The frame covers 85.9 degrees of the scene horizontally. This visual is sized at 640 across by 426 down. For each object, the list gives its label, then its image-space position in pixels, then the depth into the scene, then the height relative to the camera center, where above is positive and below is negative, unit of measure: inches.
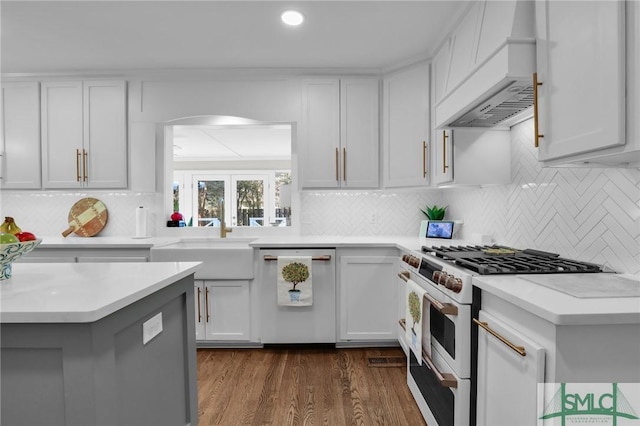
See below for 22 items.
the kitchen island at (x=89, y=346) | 36.8 -16.3
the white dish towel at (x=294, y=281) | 107.8 -22.7
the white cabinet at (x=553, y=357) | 37.8 -16.9
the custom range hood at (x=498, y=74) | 55.8 +23.8
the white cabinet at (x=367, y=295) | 110.2 -27.8
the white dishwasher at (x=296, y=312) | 110.8 -33.3
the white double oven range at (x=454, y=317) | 56.4 -19.2
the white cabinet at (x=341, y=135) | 121.3 +26.1
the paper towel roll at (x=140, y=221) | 126.2 -4.5
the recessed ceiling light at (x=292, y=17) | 88.1 +50.3
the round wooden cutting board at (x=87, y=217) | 133.9 -3.2
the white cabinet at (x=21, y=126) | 124.1 +29.8
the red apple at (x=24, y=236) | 47.3 -3.8
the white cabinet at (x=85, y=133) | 123.8 +27.4
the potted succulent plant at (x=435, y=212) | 124.6 -1.1
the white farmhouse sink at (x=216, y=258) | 110.0 -15.8
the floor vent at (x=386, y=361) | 101.3 -46.0
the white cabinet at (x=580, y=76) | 41.7 +18.1
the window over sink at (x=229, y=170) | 132.6 +28.4
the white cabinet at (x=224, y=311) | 111.0 -33.1
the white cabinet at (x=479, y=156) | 90.4 +14.0
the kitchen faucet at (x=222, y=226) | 129.0 -6.5
